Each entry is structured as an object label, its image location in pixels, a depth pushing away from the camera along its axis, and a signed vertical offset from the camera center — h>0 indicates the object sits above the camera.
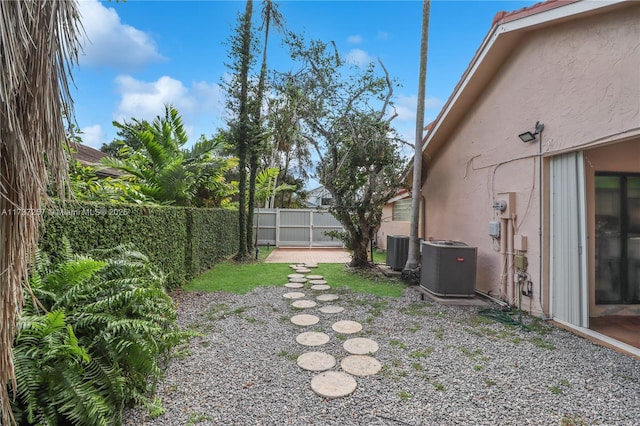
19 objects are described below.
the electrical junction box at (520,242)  5.52 -0.24
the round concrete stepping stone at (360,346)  3.98 -1.67
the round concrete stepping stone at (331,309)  5.64 -1.64
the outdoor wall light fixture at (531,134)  5.21 +1.71
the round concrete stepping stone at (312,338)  4.26 -1.69
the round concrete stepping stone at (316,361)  3.56 -1.70
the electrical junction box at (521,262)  5.45 -0.60
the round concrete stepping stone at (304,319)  5.08 -1.67
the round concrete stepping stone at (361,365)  3.44 -1.68
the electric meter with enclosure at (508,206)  5.80 +0.46
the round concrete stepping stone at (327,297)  6.42 -1.61
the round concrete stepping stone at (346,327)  4.69 -1.66
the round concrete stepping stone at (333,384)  3.02 -1.70
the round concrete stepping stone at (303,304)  5.96 -1.63
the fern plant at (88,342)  2.19 -1.03
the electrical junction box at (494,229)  6.09 +0.00
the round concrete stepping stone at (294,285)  7.55 -1.57
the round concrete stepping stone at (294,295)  6.60 -1.61
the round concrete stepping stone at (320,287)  7.40 -1.57
